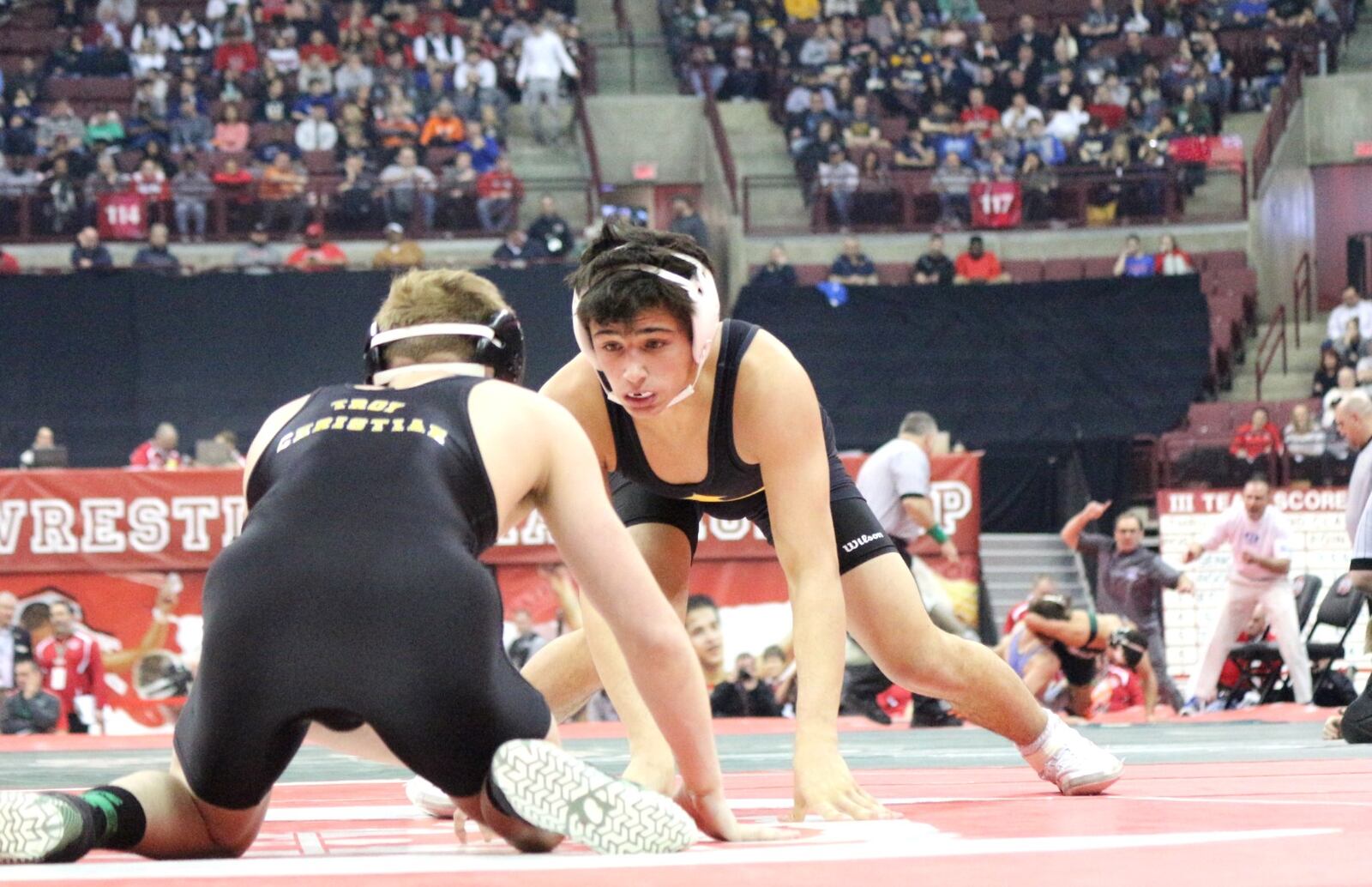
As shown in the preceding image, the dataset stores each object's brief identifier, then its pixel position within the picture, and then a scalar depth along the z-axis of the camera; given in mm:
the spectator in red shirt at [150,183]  18922
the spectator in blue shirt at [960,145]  21312
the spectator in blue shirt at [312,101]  21047
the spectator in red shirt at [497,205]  19312
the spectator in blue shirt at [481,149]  20906
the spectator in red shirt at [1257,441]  15805
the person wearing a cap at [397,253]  18078
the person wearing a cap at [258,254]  18364
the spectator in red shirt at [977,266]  19281
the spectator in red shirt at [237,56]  22047
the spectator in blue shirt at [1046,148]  21438
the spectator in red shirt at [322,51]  22203
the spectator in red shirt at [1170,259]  19438
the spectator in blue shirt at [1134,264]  19531
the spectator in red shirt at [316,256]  18266
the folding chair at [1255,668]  12812
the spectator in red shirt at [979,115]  21797
